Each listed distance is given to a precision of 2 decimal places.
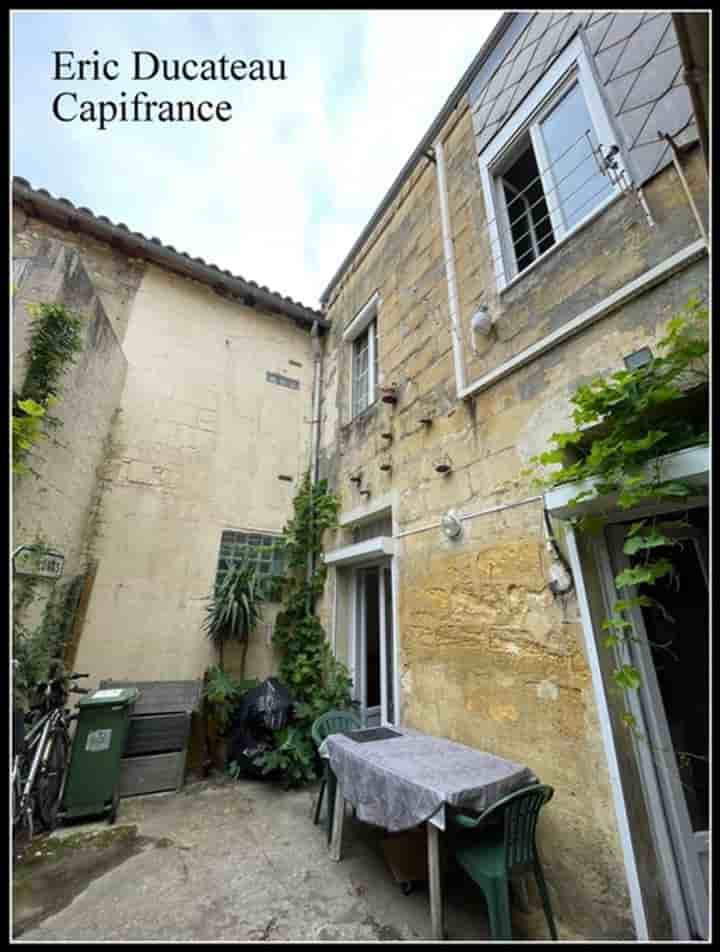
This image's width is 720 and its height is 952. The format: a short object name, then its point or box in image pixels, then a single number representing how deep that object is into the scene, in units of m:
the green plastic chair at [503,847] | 2.06
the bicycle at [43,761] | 2.94
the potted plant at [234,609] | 5.21
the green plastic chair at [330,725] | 3.51
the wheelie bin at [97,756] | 3.42
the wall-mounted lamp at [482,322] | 3.58
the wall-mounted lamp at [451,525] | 3.55
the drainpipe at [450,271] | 3.86
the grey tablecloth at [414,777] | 2.25
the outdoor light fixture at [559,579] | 2.61
